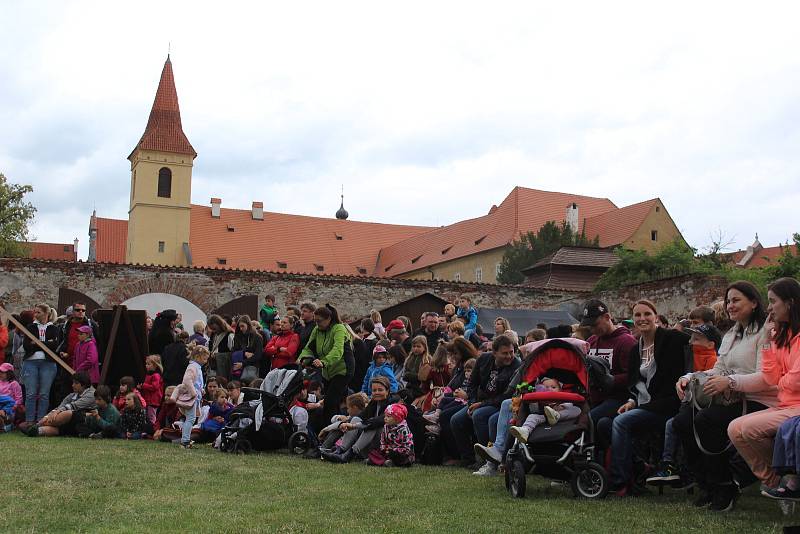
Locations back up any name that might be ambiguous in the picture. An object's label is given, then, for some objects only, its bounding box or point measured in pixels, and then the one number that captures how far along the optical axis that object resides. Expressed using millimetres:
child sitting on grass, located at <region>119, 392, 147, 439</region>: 13328
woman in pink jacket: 6055
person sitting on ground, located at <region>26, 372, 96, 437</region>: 13211
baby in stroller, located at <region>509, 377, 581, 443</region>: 7700
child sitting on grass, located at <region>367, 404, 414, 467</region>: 9984
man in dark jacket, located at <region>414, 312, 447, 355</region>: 13286
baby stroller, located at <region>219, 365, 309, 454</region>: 11508
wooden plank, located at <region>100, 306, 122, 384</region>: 14570
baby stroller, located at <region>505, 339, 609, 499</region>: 7480
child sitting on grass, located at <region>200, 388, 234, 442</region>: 12594
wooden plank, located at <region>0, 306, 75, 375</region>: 14102
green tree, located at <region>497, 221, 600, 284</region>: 51688
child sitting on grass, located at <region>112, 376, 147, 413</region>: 13644
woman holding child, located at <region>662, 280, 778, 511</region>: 6512
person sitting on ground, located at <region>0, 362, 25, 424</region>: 14320
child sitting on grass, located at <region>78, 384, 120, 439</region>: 13070
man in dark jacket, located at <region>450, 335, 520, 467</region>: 9586
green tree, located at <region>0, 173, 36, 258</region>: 53312
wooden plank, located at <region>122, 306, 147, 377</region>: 14648
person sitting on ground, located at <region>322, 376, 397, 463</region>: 10461
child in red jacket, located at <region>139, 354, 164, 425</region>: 13718
